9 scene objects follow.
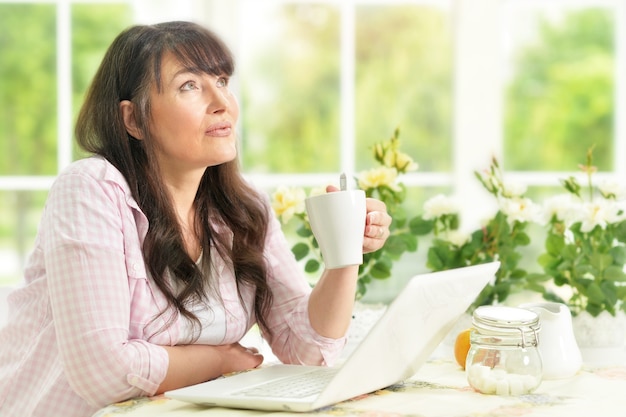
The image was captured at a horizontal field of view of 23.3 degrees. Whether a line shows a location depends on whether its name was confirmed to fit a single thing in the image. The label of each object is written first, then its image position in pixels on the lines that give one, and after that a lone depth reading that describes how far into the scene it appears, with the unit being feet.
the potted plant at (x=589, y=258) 8.15
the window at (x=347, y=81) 14.99
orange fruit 7.35
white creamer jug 7.14
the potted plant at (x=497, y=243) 8.45
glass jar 6.62
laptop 6.28
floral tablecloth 6.37
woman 7.00
